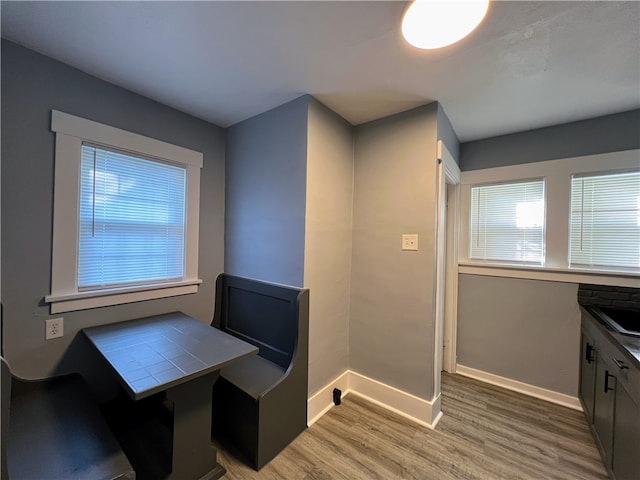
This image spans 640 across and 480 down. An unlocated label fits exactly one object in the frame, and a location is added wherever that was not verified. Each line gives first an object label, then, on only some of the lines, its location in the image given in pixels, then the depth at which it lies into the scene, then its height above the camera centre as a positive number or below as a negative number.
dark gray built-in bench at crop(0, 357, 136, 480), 0.95 -0.92
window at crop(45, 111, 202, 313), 1.63 +0.13
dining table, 1.18 -0.67
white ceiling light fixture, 1.13 +1.07
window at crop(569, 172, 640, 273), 1.99 +0.21
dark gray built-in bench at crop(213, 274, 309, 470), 1.55 -0.96
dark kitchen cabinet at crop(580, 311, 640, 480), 1.18 -0.87
